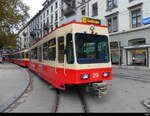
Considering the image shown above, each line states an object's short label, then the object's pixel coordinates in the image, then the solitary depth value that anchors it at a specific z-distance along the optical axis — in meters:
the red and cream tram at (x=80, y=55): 4.81
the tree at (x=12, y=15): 10.51
